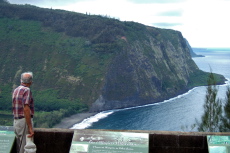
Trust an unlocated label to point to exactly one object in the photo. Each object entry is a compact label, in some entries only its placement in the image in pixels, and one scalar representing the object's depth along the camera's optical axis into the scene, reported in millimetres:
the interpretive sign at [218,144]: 4719
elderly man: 4406
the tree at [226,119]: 12570
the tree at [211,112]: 12500
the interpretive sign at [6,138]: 4941
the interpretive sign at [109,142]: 4672
